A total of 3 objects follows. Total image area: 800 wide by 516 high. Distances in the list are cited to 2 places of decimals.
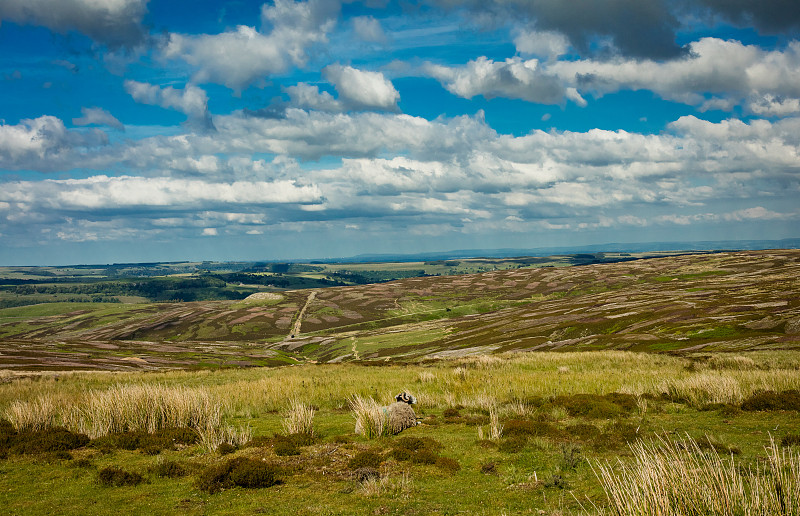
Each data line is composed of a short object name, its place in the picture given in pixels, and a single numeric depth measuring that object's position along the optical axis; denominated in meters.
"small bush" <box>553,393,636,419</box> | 20.05
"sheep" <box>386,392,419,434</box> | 19.11
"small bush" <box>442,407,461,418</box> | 22.27
